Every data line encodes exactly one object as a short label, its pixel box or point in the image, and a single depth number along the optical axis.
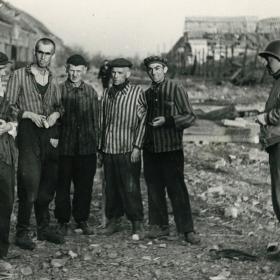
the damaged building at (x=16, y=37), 27.73
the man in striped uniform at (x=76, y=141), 5.53
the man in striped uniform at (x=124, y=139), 5.50
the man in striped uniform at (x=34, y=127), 5.06
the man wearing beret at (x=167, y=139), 5.30
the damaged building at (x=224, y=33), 36.78
